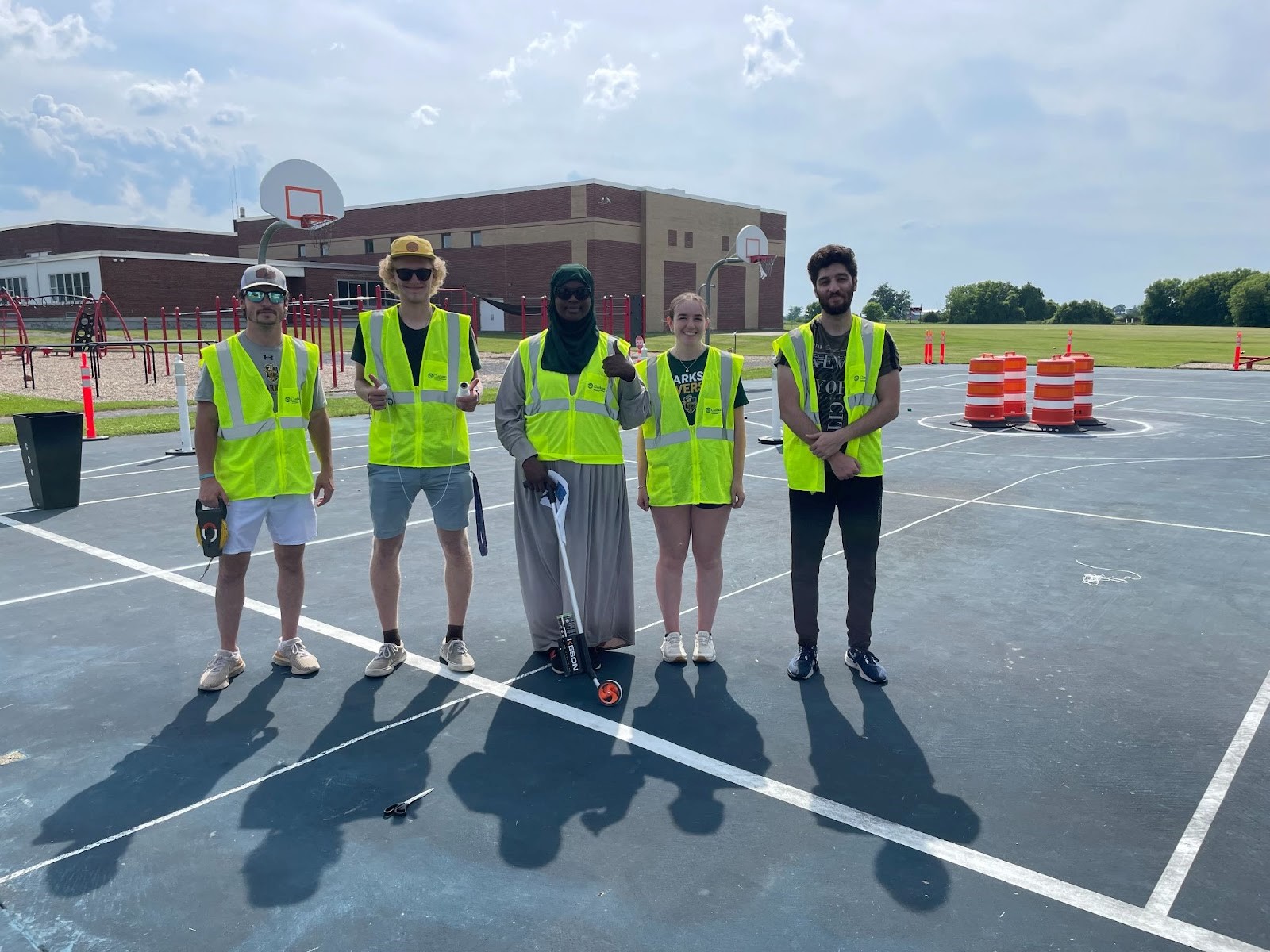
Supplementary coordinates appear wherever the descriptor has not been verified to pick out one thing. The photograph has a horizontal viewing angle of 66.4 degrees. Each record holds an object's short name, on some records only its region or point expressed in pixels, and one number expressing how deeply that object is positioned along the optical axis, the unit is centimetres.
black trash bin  908
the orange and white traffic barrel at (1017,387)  1633
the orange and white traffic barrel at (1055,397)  1477
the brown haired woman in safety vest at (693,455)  520
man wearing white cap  487
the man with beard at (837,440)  499
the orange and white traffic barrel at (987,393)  1580
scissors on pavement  368
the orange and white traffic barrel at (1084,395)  1591
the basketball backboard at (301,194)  2098
